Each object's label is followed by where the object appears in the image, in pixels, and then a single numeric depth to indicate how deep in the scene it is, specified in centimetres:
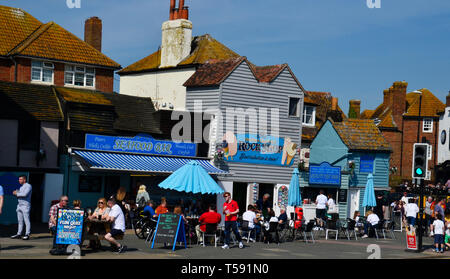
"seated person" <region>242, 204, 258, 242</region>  2611
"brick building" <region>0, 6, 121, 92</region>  3828
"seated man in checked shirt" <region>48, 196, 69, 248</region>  2011
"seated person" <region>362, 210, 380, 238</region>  3116
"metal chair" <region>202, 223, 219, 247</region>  2352
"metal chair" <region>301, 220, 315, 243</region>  2703
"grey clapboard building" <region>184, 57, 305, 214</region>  3603
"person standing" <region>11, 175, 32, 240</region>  2184
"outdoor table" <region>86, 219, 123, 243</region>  2011
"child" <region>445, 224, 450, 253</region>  2634
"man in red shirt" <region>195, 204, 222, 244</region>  2347
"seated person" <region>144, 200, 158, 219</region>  2459
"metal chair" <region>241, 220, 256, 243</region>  2580
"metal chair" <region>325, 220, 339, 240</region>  2936
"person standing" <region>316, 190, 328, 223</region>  3456
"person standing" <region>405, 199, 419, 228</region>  3139
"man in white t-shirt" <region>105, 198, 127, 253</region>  1988
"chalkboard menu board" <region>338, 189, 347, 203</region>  4300
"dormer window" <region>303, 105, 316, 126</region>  4541
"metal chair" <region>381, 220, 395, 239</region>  3209
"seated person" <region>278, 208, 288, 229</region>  2672
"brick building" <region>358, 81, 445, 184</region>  6769
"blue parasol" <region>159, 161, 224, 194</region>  2511
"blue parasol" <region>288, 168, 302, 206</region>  3186
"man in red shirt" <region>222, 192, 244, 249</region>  2338
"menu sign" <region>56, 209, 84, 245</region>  1931
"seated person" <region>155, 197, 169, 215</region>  2425
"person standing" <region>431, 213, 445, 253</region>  2497
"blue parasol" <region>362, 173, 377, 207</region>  3647
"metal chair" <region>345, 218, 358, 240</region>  2953
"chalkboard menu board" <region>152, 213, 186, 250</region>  2197
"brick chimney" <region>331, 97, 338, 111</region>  5272
